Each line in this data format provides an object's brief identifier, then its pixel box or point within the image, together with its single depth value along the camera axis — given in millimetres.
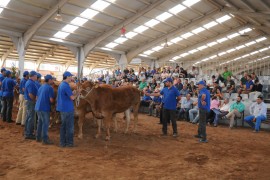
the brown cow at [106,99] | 7170
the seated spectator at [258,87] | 12736
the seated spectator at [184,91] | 13963
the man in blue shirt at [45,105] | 6285
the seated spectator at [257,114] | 10242
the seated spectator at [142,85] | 17056
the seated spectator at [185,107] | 12641
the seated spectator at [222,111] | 11315
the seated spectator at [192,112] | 12117
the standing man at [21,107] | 8523
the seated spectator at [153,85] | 16225
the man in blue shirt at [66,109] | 6055
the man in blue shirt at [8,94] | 8883
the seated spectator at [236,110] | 11039
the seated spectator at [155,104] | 13794
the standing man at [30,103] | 6852
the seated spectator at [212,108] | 11562
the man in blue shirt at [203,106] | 7491
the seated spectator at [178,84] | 14573
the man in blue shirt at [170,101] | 8195
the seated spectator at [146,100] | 14930
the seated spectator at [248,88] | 12971
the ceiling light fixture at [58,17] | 15792
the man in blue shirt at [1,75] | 9275
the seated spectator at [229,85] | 13711
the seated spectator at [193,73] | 17734
